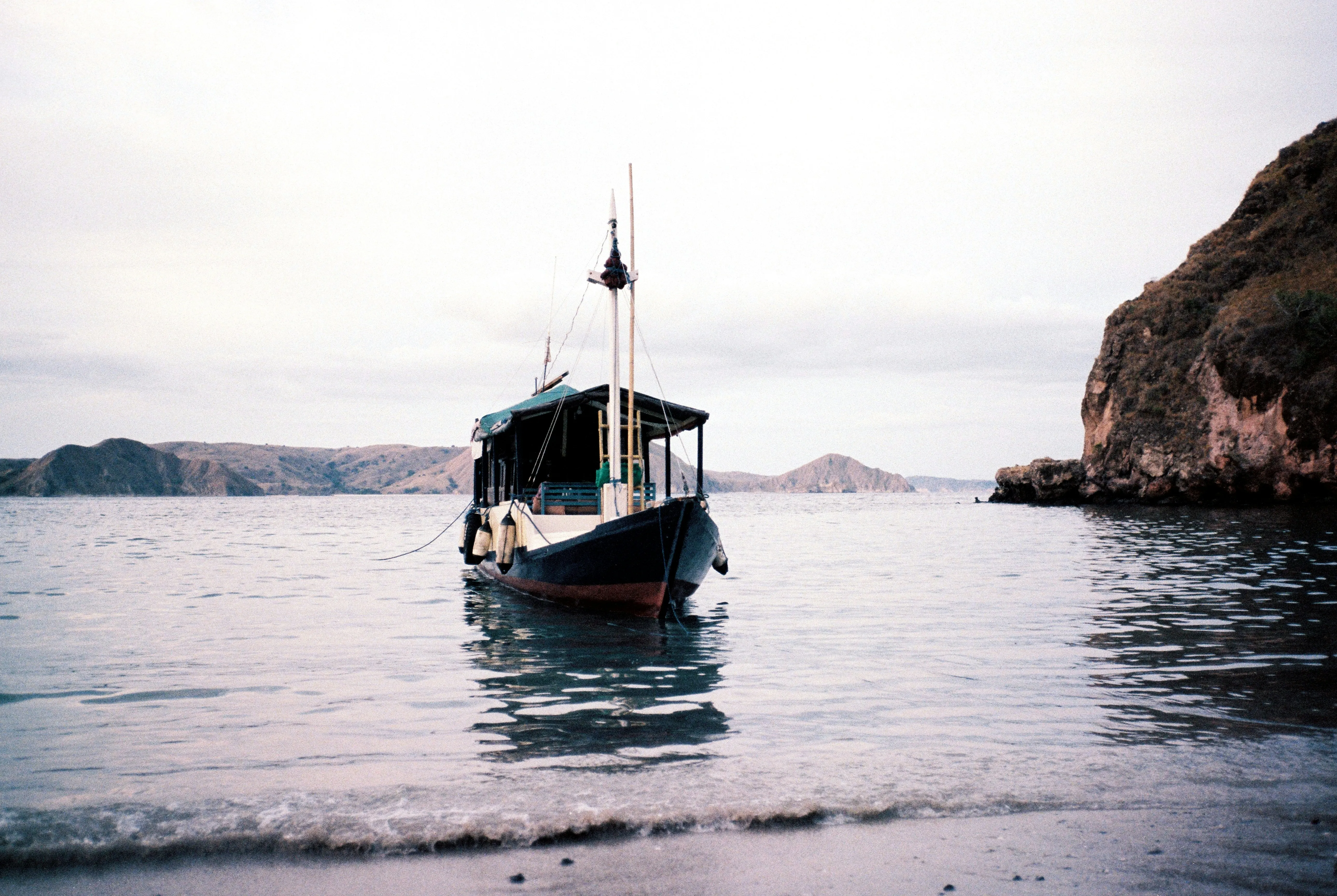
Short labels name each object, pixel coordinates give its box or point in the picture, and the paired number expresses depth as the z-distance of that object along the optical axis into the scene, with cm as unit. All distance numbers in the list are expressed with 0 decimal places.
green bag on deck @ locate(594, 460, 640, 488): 1708
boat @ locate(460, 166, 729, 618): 1564
